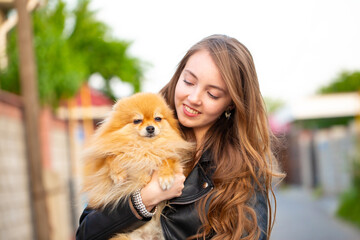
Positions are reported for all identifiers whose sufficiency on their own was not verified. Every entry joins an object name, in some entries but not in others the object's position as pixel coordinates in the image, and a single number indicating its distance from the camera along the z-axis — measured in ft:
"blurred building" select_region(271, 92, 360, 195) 39.06
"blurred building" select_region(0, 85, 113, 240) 20.63
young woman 7.48
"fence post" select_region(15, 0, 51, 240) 20.54
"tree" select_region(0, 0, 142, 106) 31.17
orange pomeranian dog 7.80
